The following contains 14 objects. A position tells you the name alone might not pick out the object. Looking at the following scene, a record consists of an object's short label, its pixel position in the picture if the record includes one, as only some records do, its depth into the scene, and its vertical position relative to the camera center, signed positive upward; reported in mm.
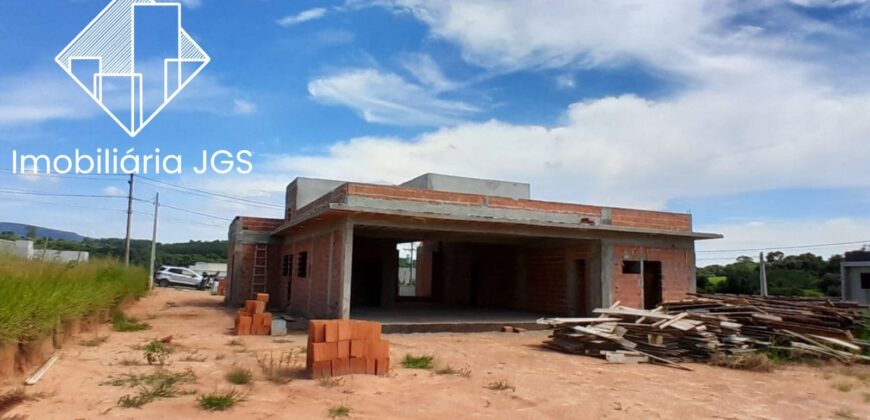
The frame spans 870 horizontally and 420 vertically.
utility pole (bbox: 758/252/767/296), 28266 +163
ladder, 22312 +36
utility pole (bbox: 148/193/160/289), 38750 +1723
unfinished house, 14679 +698
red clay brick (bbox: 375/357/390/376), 8305 -1345
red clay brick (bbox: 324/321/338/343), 7953 -829
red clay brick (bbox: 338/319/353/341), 8052 -810
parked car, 38688 -627
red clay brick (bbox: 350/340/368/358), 8172 -1070
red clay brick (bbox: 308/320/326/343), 7965 -824
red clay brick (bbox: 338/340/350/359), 8080 -1077
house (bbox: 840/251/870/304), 29641 +316
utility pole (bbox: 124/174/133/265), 34588 +3381
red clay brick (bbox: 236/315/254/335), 13211 -1266
